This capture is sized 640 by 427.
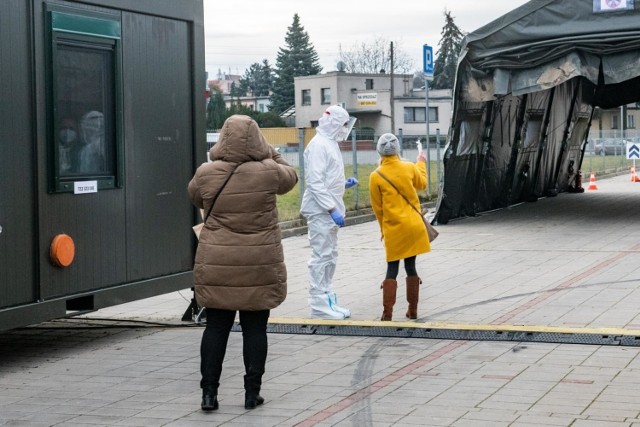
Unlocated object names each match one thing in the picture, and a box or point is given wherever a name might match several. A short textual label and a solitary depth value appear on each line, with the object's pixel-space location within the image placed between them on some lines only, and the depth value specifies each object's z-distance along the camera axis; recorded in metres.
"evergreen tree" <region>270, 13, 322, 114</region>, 106.31
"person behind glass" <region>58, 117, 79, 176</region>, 8.63
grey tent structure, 18.23
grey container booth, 8.19
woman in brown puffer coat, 6.77
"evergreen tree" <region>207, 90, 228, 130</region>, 73.32
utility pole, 84.31
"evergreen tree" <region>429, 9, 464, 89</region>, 112.50
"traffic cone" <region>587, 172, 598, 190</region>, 29.36
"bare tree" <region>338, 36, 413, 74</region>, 114.50
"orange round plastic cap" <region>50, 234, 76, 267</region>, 8.45
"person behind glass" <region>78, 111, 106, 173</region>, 8.90
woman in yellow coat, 10.01
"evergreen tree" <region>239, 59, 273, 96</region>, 135.50
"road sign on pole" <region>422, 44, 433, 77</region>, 22.78
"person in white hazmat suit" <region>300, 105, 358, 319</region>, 9.91
